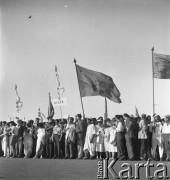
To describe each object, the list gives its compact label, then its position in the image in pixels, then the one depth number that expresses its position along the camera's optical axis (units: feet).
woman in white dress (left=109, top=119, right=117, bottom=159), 63.92
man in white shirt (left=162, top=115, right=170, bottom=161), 60.28
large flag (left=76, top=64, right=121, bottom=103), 72.69
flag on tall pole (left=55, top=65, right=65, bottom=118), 90.68
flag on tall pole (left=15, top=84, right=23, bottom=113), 89.54
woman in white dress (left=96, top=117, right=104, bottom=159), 65.87
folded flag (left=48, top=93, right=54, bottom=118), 97.32
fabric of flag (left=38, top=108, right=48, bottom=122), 102.69
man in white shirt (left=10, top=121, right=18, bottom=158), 75.36
